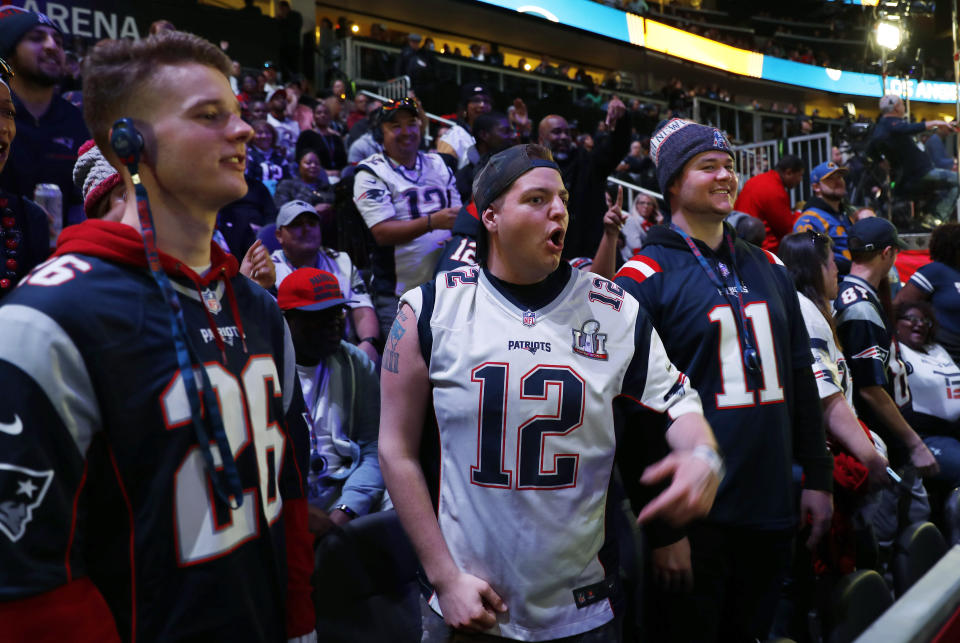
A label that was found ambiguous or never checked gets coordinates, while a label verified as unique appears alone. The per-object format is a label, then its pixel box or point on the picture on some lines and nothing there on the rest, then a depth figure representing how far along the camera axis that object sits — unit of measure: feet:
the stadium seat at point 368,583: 7.82
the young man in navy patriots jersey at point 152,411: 4.01
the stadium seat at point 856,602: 8.61
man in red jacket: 22.09
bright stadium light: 40.83
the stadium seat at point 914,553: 9.83
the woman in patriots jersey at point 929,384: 15.85
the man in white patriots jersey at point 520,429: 6.14
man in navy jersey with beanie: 7.79
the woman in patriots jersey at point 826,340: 10.09
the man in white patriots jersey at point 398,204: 14.76
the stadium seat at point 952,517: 11.89
